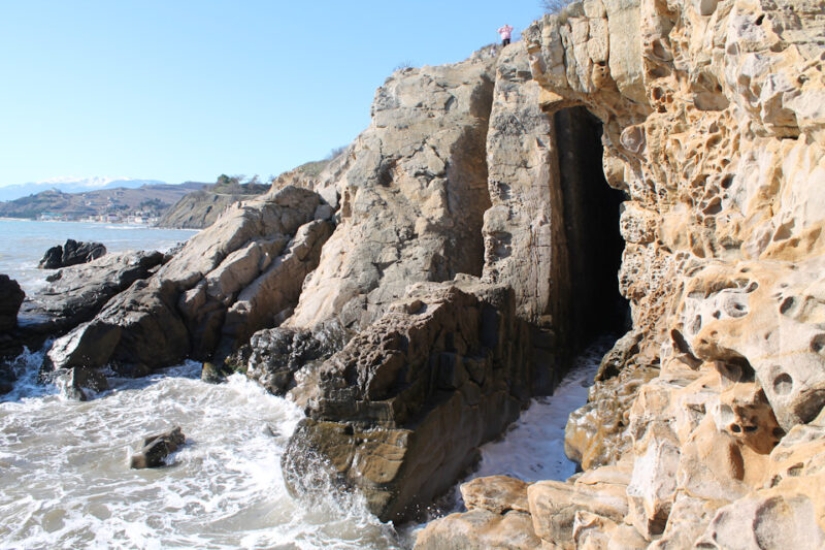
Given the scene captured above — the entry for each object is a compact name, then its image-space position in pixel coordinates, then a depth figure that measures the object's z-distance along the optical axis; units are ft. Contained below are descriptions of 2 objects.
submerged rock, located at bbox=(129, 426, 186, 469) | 21.90
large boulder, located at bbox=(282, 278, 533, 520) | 17.90
